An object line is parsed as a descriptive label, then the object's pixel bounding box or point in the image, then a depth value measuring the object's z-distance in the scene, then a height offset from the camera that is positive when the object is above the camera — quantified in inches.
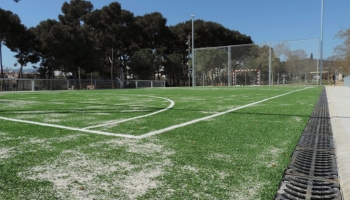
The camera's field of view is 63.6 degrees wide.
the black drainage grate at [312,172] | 80.7 -31.1
